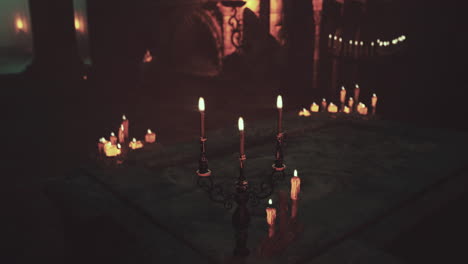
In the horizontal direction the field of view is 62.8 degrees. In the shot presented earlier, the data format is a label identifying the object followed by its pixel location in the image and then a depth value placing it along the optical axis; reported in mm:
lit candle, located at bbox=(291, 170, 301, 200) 2661
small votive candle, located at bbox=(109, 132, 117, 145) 4955
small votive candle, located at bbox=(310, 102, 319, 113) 7559
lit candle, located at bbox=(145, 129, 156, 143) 5777
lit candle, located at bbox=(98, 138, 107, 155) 4812
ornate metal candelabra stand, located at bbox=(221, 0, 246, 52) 10570
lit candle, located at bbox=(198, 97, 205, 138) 2443
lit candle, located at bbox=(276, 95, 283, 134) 2528
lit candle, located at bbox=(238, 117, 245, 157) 2262
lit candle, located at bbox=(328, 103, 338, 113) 7359
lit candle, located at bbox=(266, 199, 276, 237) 2670
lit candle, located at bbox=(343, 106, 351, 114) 7273
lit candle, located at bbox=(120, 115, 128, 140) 5199
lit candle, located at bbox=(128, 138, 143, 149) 5533
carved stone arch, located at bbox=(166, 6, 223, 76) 13078
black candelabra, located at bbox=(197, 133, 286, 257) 2525
